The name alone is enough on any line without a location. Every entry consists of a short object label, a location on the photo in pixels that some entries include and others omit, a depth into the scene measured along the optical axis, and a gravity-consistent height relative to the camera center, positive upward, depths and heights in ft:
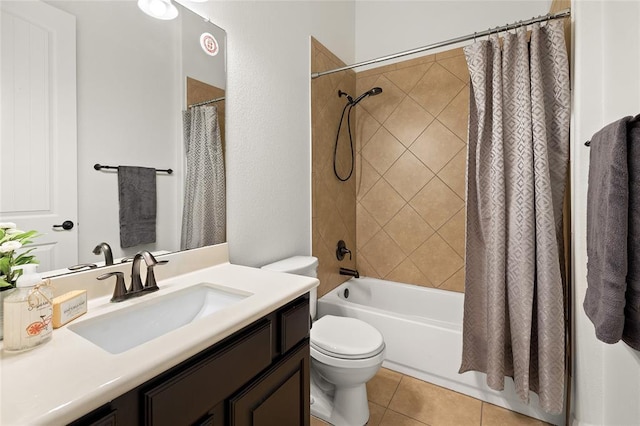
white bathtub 5.41 -2.69
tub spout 8.00 -1.67
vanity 1.62 -1.01
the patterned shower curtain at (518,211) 4.46 -0.02
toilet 4.52 -2.35
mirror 3.07 +1.32
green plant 2.16 -0.30
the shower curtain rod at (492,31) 4.56 +3.06
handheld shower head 7.39 +3.03
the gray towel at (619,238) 2.71 -0.28
